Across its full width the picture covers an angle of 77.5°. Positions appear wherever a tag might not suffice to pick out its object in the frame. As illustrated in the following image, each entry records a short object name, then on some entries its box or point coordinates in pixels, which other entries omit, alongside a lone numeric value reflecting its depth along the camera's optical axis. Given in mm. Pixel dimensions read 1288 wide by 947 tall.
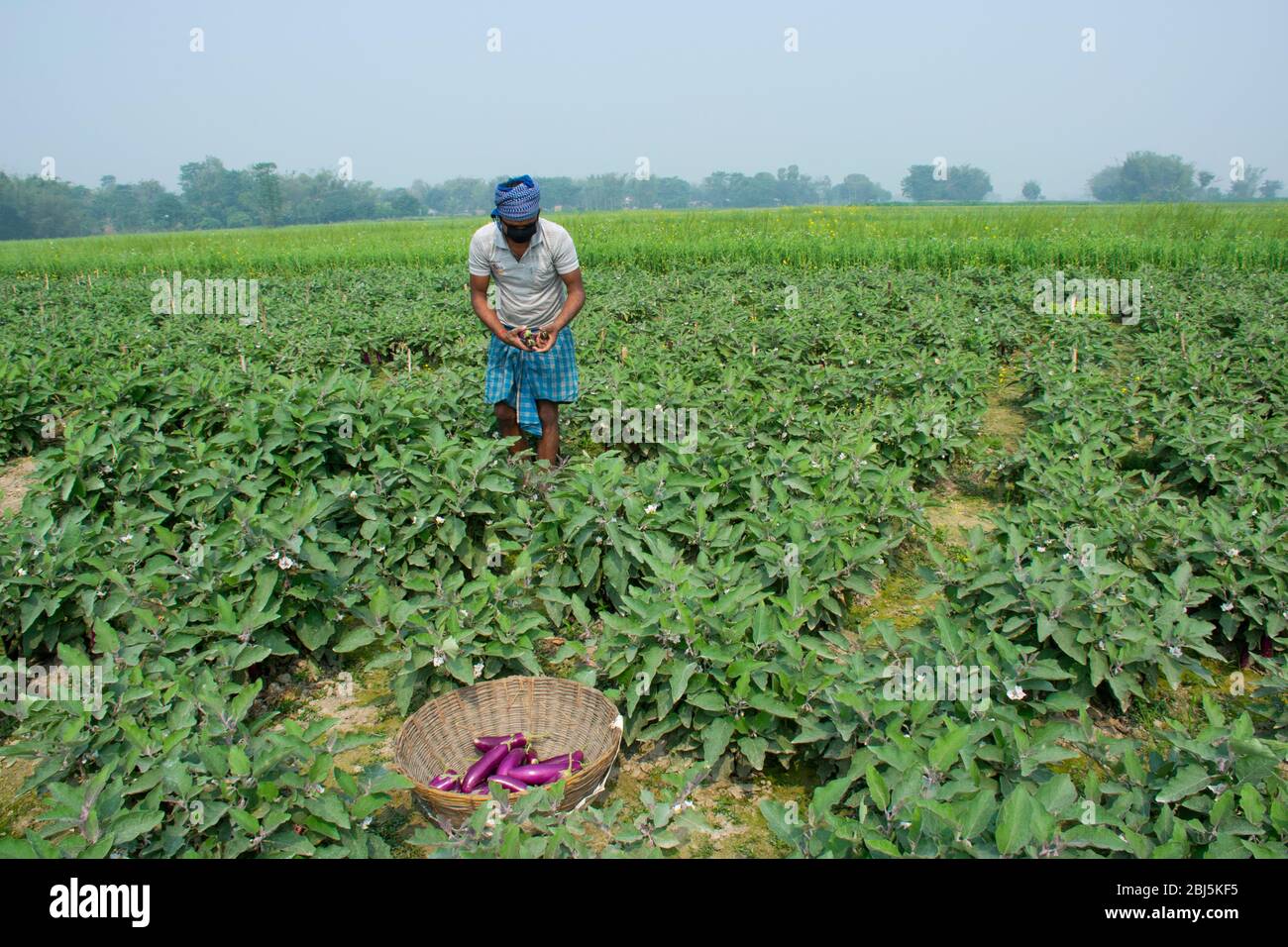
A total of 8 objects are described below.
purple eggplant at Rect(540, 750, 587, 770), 2686
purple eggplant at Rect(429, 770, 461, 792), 2725
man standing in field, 4480
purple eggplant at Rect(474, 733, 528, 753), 2861
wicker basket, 2754
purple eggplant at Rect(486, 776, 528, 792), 2586
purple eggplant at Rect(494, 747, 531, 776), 2689
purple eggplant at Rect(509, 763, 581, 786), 2621
